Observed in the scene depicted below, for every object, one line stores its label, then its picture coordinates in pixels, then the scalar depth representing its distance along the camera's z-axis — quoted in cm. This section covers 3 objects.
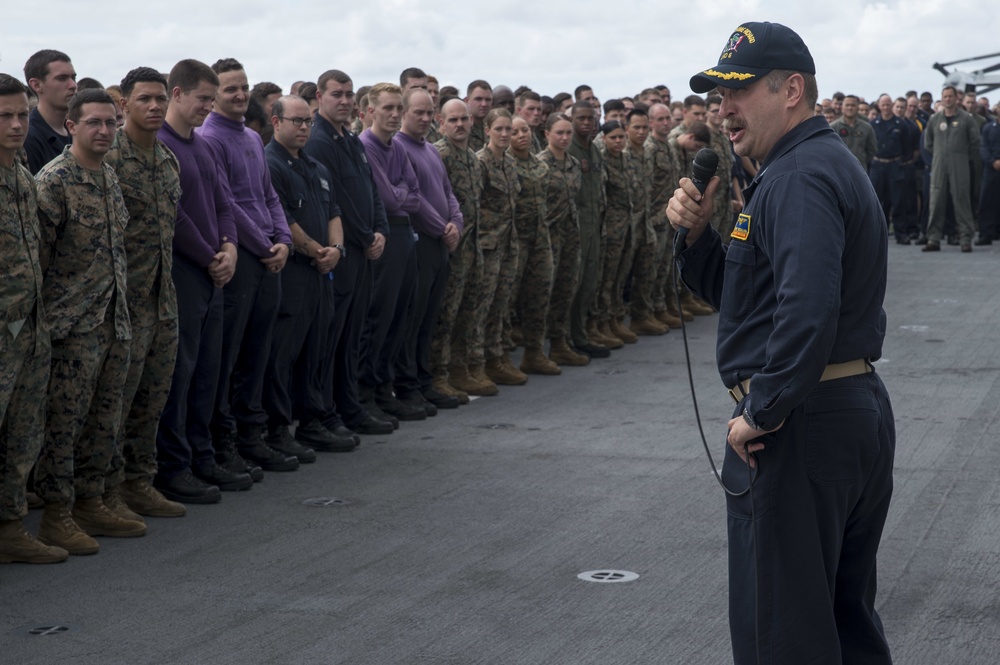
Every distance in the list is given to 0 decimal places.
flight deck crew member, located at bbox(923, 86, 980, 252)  1647
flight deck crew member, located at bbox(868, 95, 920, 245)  1780
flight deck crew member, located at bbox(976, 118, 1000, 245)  1690
